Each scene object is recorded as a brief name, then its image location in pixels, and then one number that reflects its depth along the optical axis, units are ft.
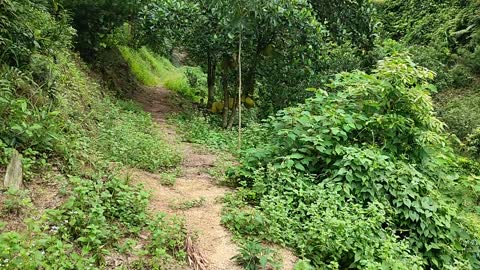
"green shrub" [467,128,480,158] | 35.99
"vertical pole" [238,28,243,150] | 22.58
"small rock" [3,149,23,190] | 11.12
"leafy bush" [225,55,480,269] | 12.24
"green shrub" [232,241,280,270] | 10.77
